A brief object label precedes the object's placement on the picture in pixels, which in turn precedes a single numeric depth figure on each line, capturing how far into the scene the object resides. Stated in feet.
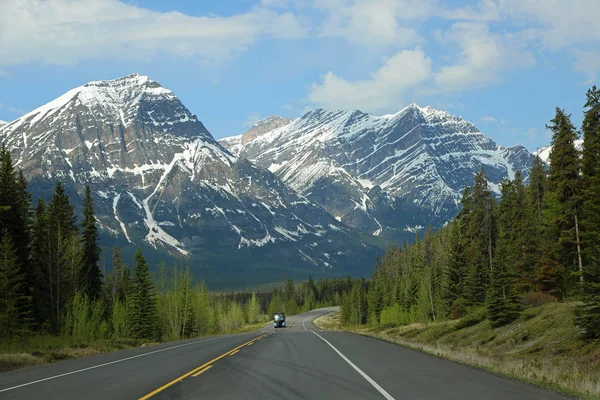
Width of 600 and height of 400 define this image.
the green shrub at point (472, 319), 161.89
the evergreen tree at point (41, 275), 168.96
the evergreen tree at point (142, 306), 231.30
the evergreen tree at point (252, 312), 552.49
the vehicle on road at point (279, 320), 357.00
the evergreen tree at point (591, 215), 91.20
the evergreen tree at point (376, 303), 399.03
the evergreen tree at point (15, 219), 149.48
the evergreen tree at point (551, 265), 167.53
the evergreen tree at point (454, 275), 235.77
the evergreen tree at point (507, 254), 141.90
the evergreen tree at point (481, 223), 240.51
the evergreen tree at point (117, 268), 343.20
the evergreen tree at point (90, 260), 211.82
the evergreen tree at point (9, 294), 135.03
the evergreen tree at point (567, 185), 152.66
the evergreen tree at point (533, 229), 198.08
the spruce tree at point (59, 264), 172.45
